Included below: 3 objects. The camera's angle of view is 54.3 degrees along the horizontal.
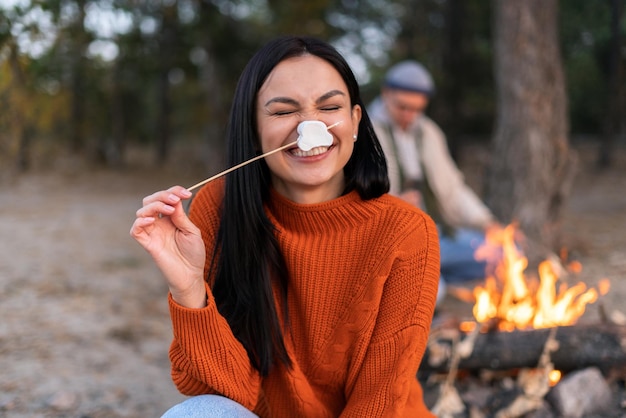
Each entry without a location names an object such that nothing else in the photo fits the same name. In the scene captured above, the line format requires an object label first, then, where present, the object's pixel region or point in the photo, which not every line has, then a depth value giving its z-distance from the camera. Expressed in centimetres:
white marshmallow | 158
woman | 161
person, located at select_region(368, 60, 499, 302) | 381
